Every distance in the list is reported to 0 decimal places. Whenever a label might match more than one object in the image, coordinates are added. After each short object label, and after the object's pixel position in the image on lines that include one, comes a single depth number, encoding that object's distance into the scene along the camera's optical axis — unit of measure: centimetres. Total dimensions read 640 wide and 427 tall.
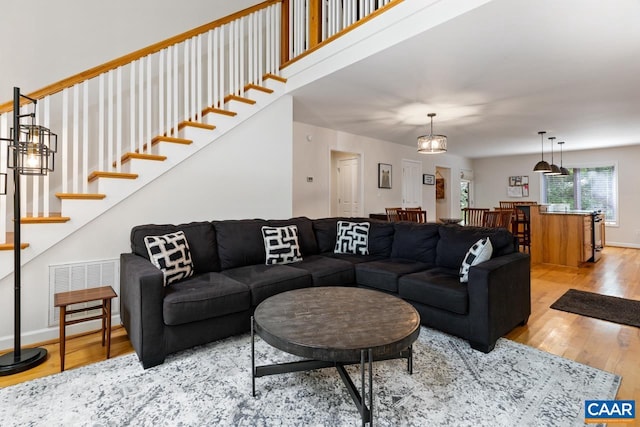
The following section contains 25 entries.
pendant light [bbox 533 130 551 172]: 589
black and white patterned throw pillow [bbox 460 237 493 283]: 250
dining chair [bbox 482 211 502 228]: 475
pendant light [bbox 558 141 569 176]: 661
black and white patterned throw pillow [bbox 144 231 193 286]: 244
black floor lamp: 209
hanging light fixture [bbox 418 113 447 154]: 449
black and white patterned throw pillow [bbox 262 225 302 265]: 314
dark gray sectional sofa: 214
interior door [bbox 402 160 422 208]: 739
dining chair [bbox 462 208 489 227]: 508
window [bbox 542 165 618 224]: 757
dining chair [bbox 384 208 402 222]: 539
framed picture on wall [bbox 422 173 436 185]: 795
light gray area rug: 160
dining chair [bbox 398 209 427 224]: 506
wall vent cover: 253
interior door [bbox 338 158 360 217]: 643
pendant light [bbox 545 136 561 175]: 628
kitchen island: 506
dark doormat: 299
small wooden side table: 202
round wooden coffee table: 144
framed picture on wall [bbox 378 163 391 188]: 675
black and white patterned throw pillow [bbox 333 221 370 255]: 368
